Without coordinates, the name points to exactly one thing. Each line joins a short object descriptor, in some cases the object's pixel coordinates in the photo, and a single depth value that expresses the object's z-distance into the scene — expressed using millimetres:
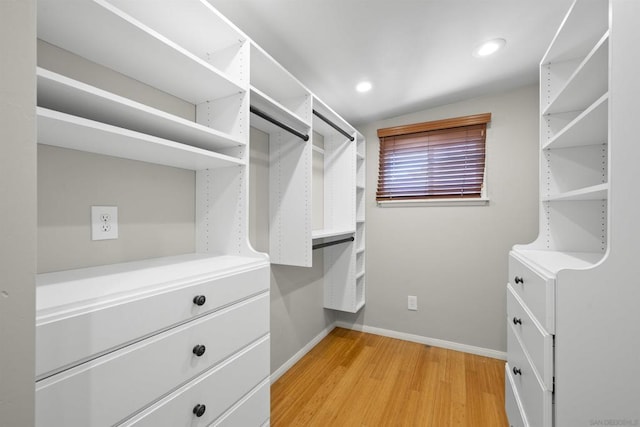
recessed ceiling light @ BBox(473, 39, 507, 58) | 1623
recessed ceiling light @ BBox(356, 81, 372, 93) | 2078
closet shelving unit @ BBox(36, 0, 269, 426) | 640
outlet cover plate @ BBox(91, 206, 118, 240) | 1000
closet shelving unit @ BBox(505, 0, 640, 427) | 824
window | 2366
